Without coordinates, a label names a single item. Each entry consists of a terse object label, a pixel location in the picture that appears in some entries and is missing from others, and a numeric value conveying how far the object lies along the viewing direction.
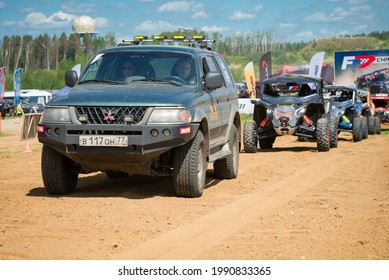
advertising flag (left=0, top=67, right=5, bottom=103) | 37.49
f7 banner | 38.84
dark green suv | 9.48
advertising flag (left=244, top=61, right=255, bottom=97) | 42.62
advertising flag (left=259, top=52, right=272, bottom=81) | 41.69
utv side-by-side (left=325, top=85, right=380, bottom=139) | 22.34
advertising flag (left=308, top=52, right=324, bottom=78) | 36.53
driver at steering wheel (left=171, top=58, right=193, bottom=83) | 10.73
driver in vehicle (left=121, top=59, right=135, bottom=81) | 10.74
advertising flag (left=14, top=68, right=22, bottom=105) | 45.62
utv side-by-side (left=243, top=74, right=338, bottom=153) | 18.30
